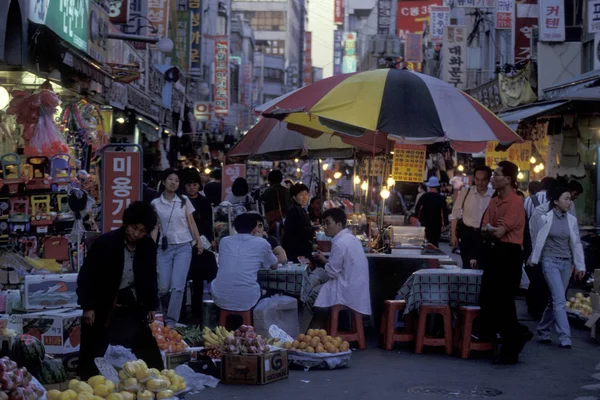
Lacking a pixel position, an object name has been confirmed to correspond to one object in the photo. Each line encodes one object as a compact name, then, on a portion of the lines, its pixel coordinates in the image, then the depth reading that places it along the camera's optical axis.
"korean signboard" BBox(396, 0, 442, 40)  50.78
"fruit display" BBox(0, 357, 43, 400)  5.32
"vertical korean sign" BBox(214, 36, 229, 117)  44.66
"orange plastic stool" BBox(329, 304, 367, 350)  9.84
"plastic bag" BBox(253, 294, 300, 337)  9.62
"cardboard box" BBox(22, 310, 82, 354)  7.83
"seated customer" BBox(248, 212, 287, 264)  10.35
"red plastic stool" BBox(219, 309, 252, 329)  9.61
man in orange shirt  9.19
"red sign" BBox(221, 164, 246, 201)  19.22
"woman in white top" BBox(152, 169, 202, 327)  10.47
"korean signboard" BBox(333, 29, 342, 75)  113.44
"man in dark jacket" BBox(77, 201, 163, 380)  6.40
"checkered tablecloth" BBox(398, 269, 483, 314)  9.70
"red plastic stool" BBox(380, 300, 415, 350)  9.91
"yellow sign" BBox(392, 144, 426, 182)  12.95
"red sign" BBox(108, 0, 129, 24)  18.30
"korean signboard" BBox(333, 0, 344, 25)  105.53
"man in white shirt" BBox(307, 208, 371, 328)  9.78
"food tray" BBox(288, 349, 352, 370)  8.73
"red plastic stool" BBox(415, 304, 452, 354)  9.70
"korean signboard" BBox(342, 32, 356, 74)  108.75
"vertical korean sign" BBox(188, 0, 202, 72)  33.67
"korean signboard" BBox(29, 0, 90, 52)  11.30
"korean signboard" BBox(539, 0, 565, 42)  21.86
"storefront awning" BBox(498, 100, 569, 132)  16.62
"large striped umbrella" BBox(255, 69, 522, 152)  9.91
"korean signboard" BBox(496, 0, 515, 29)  30.42
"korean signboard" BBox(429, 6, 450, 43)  39.41
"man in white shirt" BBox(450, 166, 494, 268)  12.64
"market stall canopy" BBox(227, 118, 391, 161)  13.86
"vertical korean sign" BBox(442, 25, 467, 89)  33.94
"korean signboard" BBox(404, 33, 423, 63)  49.56
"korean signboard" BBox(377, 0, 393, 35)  64.06
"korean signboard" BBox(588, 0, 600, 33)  18.67
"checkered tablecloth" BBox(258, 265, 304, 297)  10.01
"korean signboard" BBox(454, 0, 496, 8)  31.47
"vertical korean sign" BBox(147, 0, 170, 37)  24.88
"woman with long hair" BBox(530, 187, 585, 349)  10.06
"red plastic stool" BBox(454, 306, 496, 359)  9.48
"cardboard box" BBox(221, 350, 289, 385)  7.99
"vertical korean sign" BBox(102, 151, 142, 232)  9.59
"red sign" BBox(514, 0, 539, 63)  26.22
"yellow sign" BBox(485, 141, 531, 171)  22.12
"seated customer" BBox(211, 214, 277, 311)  9.55
